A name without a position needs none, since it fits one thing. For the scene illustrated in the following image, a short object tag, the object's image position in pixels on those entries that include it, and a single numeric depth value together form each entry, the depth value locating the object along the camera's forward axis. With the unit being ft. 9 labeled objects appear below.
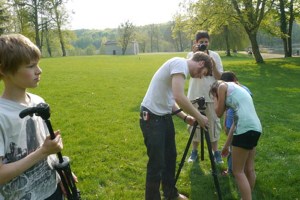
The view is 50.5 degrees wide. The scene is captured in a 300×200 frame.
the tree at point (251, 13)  80.73
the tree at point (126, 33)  274.57
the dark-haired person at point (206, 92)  17.78
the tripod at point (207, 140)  13.57
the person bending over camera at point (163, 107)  11.95
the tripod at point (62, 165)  6.17
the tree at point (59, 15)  189.98
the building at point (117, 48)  297.94
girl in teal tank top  12.26
